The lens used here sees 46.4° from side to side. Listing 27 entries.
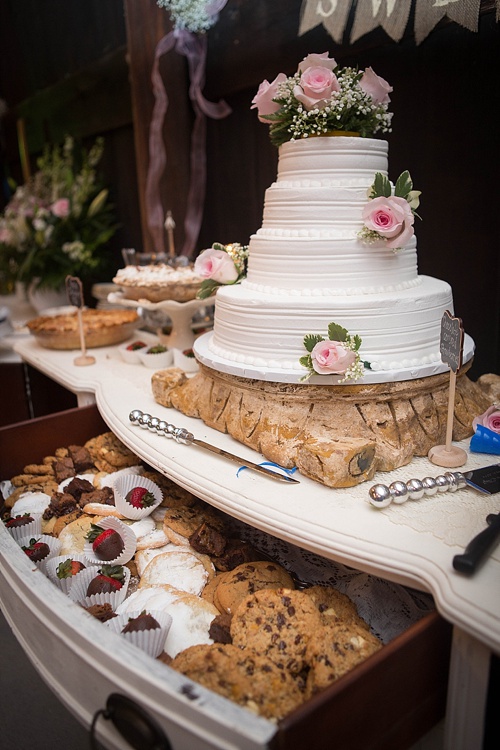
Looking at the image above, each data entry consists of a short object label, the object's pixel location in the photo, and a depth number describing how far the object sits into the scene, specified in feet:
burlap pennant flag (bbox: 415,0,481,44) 5.37
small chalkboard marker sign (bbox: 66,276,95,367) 7.80
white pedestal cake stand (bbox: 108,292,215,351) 7.64
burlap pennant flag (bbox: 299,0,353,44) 6.32
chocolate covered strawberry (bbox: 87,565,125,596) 4.44
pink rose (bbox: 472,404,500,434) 4.69
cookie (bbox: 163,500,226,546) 5.31
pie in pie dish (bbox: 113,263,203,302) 7.52
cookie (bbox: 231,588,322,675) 3.66
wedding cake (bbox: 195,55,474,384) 4.59
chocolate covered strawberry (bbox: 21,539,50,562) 4.77
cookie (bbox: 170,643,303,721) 3.21
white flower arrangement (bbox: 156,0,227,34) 8.16
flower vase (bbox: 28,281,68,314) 12.40
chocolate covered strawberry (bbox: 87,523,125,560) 4.87
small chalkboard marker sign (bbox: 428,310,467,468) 4.19
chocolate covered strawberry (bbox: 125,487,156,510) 5.42
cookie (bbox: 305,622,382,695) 3.43
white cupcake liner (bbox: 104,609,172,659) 3.75
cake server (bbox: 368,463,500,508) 3.98
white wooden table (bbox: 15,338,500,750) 3.12
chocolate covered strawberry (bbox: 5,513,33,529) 5.26
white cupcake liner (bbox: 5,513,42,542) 5.21
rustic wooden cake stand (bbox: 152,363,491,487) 4.36
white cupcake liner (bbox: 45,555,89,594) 4.54
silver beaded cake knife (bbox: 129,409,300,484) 4.53
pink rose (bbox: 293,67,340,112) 4.68
